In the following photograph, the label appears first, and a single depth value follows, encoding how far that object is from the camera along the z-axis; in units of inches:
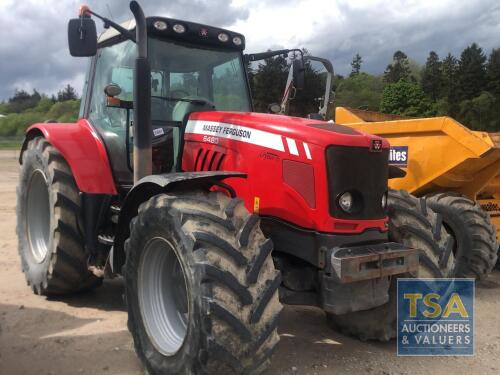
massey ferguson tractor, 112.3
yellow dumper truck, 223.6
